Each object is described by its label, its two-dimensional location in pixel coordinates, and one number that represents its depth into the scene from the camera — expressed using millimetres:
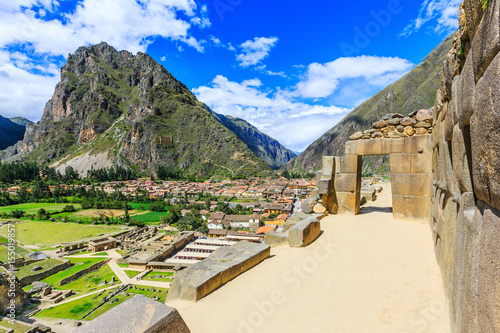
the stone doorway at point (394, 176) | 7145
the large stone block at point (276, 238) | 5980
